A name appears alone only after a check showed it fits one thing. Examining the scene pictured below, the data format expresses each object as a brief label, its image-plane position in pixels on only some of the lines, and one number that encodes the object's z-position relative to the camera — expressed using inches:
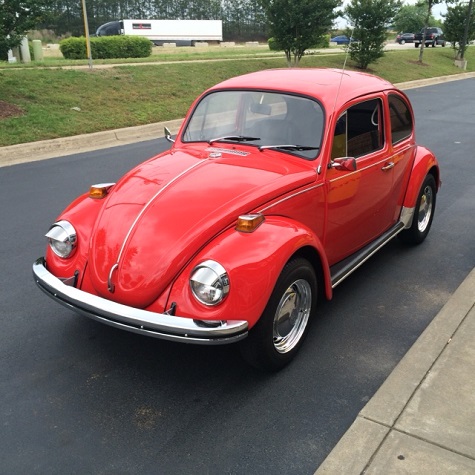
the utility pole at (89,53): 618.9
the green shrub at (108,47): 943.0
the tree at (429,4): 1145.4
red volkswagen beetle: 120.3
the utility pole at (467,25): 1223.5
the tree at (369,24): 898.7
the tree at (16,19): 423.5
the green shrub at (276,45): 790.5
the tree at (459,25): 1275.8
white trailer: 1966.0
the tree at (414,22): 2289.4
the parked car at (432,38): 1936.0
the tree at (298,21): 743.1
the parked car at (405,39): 2368.4
